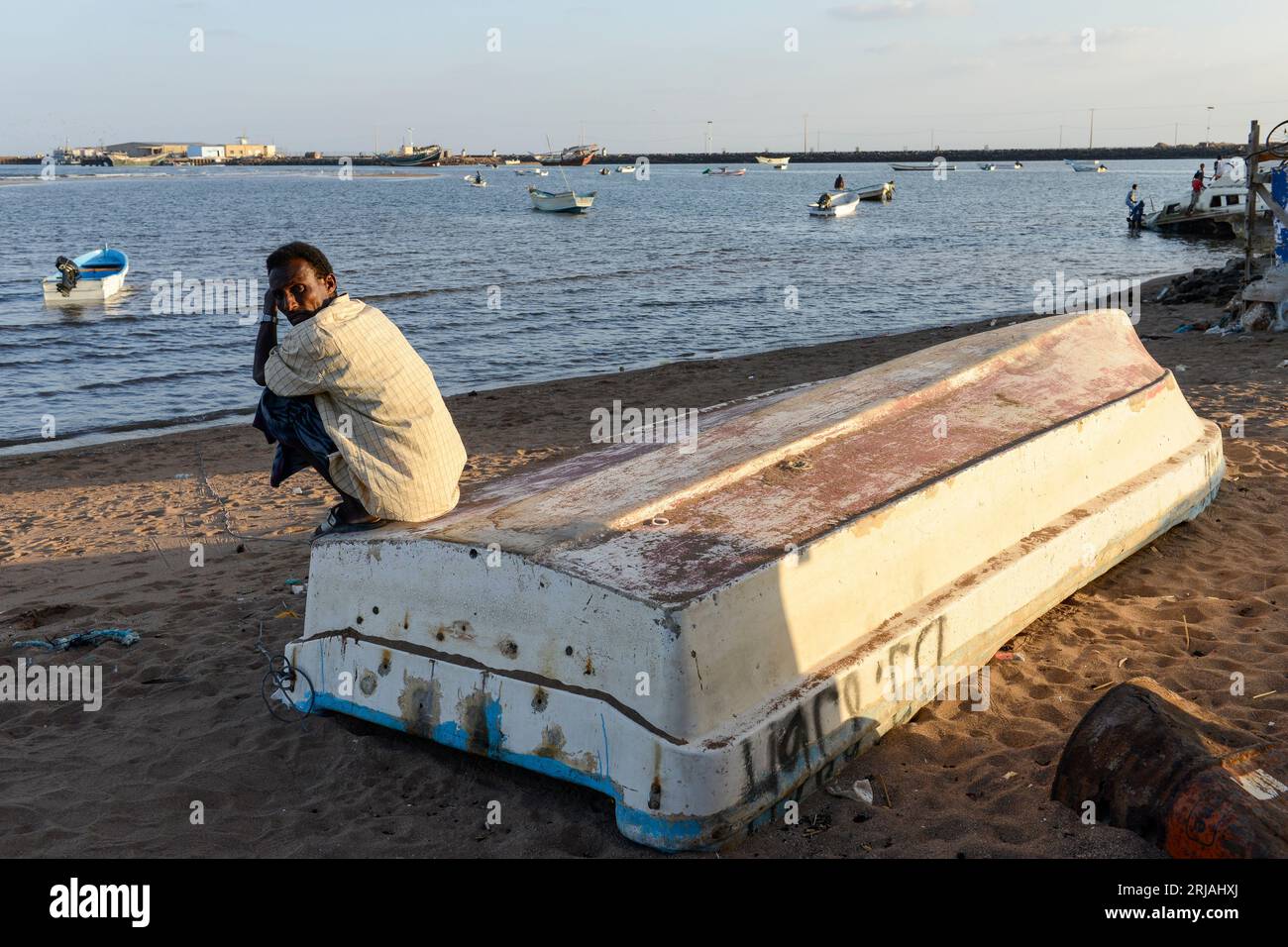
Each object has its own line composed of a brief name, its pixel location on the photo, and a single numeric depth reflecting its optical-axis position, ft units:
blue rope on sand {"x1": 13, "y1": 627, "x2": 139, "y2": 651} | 16.08
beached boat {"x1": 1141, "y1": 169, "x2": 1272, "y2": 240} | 104.12
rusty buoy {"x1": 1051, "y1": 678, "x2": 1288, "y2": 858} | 9.11
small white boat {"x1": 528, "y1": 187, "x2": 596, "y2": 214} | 175.83
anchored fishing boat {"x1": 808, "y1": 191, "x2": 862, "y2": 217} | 157.99
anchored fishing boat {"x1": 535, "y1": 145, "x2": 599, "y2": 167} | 563.07
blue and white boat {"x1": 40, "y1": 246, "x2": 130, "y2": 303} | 70.49
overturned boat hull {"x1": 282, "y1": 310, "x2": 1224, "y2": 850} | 10.14
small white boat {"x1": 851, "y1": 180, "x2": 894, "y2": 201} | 210.18
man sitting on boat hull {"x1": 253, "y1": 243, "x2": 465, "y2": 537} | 12.12
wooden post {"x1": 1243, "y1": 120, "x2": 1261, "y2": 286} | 38.11
